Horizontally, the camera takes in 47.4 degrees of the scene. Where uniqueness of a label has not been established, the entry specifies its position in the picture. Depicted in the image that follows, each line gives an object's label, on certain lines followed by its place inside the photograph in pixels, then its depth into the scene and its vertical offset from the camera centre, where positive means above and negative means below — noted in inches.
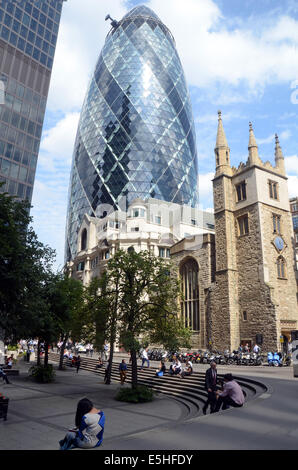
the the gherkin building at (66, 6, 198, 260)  3120.1 +1939.4
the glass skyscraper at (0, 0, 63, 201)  2081.7 +1582.3
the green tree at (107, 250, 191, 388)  646.5 +79.2
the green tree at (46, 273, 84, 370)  716.0 +59.5
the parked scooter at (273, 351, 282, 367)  1004.6 -39.7
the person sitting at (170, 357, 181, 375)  758.5 -52.7
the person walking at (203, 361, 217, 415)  365.4 -42.9
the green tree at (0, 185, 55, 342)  498.9 +96.6
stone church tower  1226.0 +329.5
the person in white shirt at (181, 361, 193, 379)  731.7 -56.4
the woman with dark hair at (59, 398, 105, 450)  218.6 -55.8
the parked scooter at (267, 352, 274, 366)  1019.4 -37.3
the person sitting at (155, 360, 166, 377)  783.1 -63.0
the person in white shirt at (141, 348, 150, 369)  924.3 -40.3
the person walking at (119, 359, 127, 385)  812.6 -65.0
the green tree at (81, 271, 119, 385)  655.8 +55.8
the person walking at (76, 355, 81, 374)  1085.6 -67.0
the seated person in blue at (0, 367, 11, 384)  731.4 -81.1
